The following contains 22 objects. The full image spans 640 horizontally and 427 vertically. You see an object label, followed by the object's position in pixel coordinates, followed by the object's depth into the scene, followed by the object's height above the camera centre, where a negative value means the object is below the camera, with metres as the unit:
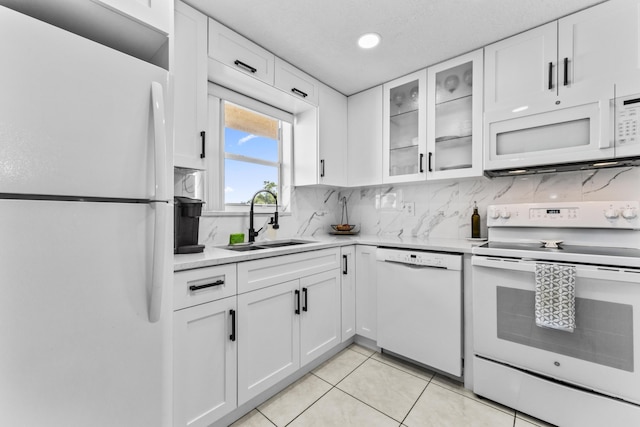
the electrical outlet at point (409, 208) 2.65 +0.04
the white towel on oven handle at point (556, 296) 1.36 -0.43
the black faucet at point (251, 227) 2.11 -0.13
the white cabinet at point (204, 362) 1.24 -0.75
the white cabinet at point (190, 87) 1.55 +0.75
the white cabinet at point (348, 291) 2.24 -0.68
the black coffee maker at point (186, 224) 1.50 -0.07
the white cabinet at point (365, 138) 2.62 +0.75
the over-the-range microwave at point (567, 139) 1.52 +0.47
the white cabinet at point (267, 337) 1.50 -0.77
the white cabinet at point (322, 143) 2.53 +0.68
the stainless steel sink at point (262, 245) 1.96 -0.27
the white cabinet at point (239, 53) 1.72 +1.11
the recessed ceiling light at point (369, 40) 1.90 +1.26
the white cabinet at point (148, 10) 0.90 +0.70
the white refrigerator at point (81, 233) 0.71 -0.07
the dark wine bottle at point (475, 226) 2.20 -0.11
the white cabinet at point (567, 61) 1.54 +0.98
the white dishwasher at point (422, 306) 1.80 -0.69
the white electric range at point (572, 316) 1.28 -0.57
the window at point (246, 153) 2.12 +0.53
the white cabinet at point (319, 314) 1.88 -0.77
